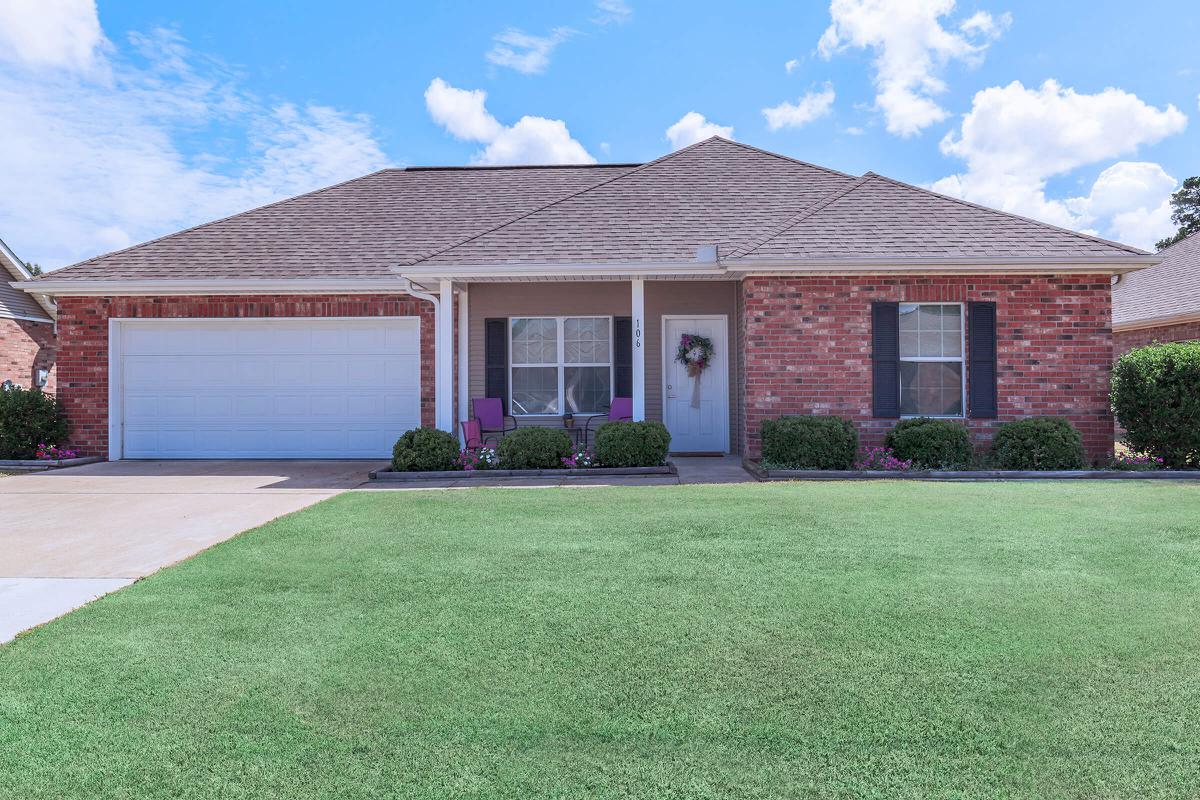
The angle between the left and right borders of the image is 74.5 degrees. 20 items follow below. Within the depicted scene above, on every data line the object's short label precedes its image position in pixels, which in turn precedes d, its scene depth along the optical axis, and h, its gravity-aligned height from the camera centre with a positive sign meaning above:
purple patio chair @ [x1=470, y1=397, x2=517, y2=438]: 12.66 -0.15
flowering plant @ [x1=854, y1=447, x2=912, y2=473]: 10.34 -0.79
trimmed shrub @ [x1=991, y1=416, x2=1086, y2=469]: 10.27 -0.57
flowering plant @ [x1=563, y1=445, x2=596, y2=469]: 11.00 -0.79
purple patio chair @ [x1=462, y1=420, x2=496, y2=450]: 11.78 -0.45
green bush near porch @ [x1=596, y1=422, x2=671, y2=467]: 10.78 -0.58
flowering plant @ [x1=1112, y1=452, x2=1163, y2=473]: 10.48 -0.83
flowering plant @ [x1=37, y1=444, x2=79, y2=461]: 12.55 -0.76
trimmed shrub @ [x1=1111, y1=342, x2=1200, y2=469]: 10.16 +0.00
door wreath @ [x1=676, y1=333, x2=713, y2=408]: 12.99 +0.80
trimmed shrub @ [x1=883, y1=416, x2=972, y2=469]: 10.33 -0.55
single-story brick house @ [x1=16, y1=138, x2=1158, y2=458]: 11.18 +1.36
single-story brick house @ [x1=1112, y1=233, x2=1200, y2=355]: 16.27 +2.23
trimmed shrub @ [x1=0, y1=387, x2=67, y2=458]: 12.49 -0.26
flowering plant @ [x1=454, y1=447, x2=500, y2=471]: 10.98 -0.78
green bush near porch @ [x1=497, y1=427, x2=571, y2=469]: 10.89 -0.64
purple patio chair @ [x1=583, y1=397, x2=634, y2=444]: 12.33 -0.09
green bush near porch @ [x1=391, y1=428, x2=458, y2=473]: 10.76 -0.66
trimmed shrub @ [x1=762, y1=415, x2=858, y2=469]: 10.34 -0.54
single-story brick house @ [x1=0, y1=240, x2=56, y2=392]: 18.91 +1.83
